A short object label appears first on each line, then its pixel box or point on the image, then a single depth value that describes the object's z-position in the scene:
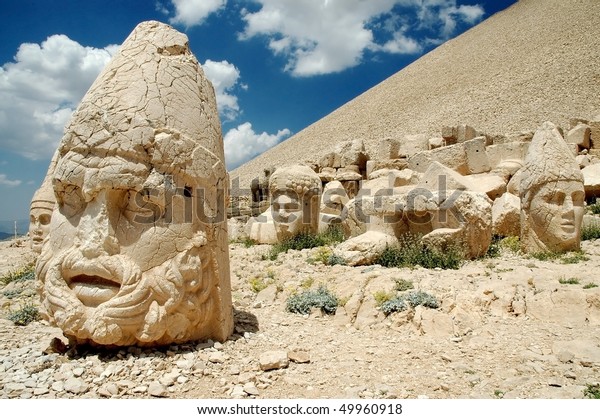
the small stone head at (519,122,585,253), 6.69
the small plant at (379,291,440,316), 4.50
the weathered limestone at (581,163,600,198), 10.49
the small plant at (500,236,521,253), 7.22
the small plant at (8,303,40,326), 4.74
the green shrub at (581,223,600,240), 7.75
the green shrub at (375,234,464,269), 6.07
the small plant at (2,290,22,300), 6.11
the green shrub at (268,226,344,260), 7.89
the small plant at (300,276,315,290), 5.62
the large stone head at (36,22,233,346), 3.28
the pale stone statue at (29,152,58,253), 7.22
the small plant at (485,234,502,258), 6.79
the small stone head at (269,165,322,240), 7.99
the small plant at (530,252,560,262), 6.53
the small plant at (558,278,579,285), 4.89
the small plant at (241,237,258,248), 9.03
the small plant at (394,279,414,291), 4.99
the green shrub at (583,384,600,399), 2.85
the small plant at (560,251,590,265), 6.20
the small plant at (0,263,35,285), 7.21
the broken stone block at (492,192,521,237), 8.16
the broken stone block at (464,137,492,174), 11.15
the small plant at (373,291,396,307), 4.69
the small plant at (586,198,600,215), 9.49
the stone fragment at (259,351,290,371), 3.34
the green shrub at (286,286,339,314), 4.86
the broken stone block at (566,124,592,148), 14.12
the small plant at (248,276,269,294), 5.81
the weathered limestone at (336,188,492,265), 6.34
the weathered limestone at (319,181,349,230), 9.50
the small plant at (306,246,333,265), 6.71
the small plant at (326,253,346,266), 6.47
